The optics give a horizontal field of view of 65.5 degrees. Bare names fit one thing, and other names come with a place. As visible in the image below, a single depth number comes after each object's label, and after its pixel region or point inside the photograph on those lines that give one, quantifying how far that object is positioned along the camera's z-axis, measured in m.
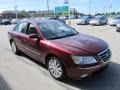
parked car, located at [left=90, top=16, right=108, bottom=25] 13.28
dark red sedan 2.20
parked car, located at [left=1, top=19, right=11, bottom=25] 21.86
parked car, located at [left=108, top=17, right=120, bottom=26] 11.60
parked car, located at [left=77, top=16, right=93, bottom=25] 15.09
